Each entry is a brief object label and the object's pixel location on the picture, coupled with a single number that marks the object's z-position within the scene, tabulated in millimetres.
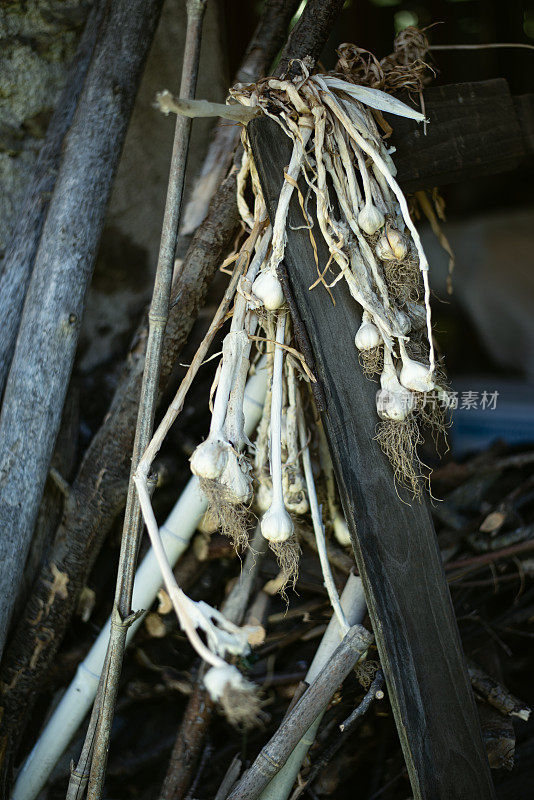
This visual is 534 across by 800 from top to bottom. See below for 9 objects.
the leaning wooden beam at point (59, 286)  1165
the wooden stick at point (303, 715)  1015
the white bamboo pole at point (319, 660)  1148
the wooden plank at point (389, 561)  960
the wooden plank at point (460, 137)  1117
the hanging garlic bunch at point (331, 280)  922
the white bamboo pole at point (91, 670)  1258
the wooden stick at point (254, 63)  1351
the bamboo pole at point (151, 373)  960
